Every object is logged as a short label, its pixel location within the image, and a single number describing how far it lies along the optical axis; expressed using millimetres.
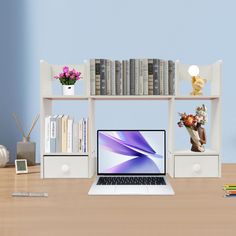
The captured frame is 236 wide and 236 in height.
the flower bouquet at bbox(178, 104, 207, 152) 2176
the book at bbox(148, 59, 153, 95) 2131
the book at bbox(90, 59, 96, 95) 2135
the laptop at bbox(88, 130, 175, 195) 2139
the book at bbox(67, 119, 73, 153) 2137
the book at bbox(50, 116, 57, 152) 2131
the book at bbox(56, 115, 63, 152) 2136
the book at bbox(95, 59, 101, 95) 2137
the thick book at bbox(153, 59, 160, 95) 2131
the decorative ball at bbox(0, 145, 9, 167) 2439
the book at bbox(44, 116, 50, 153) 2137
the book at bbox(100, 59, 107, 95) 2137
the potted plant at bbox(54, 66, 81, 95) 2184
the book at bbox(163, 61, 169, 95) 2127
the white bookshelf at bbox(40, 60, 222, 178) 2109
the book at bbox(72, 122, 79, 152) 2137
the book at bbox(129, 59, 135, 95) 2139
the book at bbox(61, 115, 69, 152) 2139
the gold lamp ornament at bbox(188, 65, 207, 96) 2174
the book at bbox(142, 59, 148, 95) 2131
